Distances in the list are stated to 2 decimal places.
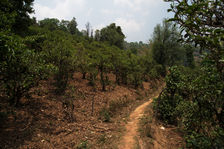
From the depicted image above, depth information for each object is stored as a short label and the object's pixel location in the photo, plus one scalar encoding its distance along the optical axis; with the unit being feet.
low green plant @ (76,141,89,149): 13.70
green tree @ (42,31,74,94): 24.20
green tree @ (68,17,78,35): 221.13
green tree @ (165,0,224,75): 5.52
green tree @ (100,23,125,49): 112.57
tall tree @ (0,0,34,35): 36.11
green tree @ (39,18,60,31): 252.21
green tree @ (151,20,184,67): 94.45
